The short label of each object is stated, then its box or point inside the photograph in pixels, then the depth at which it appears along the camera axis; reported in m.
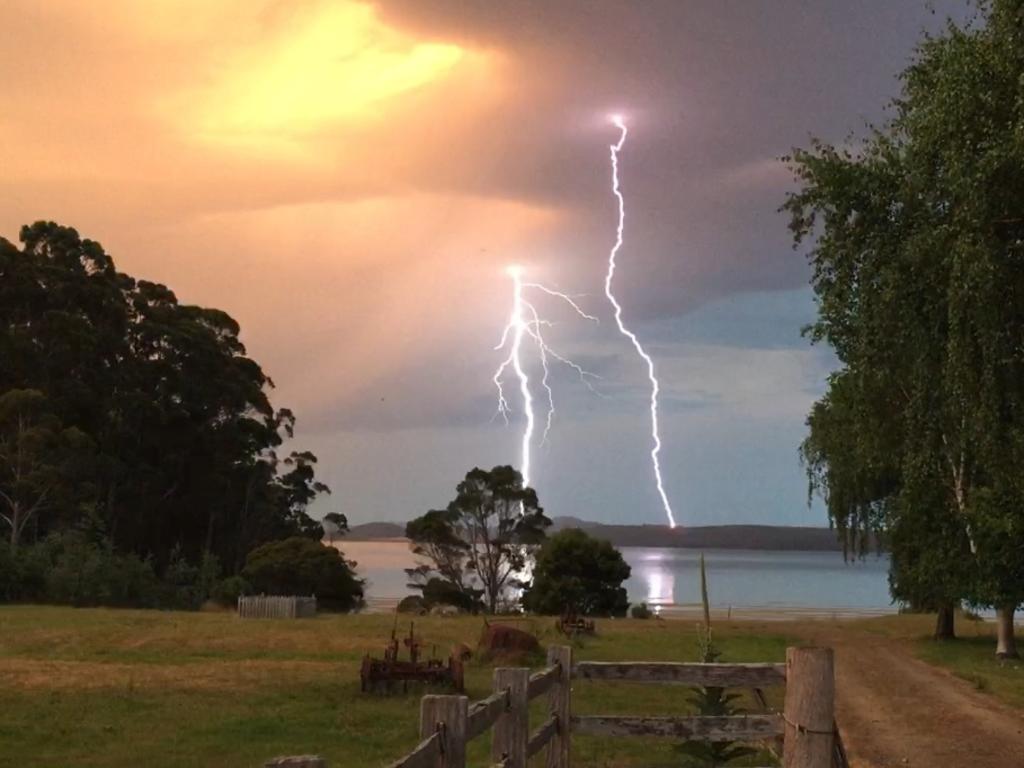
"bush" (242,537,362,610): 67.00
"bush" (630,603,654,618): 63.50
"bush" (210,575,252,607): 63.19
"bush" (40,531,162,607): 58.00
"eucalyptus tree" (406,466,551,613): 86.25
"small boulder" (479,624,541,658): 30.31
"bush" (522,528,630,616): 68.44
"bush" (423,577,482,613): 82.69
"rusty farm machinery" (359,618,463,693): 23.53
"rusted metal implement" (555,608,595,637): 41.62
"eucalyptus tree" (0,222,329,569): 75.62
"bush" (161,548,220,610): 63.78
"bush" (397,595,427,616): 66.75
